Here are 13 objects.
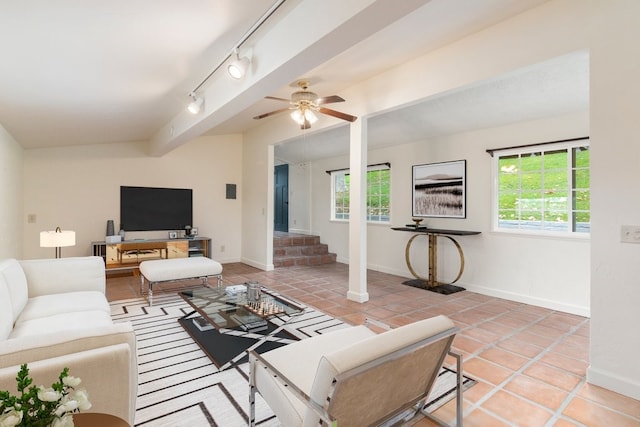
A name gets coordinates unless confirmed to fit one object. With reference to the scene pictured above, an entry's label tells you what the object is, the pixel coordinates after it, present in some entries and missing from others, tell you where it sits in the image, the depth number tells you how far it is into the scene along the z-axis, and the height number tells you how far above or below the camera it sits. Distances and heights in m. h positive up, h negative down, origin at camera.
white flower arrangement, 0.73 -0.44
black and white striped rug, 1.91 -1.15
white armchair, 1.17 -0.71
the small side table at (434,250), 4.76 -0.56
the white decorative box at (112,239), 5.52 -0.44
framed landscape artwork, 4.92 +0.36
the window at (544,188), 3.87 +0.32
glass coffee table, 2.63 -0.89
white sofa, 1.24 -0.60
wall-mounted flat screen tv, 6.02 +0.08
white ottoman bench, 4.02 -0.72
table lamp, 3.35 -0.27
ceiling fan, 3.70 +1.18
